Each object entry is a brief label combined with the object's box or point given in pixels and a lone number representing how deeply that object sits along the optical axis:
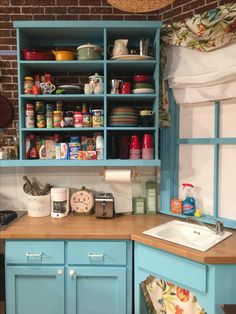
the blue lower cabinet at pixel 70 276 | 1.76
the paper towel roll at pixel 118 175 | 2.11
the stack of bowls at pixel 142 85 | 1.99
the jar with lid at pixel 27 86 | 2.01
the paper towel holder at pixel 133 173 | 2.16
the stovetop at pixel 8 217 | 1.91
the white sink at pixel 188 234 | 1.60
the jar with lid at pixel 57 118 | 2.05
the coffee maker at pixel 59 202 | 2.12
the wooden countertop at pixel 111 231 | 1.47
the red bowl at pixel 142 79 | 2.00
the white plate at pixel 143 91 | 1.98
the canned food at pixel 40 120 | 2.06
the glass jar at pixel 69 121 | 2.06
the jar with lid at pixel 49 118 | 2.05
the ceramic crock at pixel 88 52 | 1.97
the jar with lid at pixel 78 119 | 2.04
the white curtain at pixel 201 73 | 1.80
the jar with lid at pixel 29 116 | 2.03
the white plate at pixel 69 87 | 2.02
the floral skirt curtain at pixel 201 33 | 1.72
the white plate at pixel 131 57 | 1.93
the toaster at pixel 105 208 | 2.09
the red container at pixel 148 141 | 2.02
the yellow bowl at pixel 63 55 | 2.00
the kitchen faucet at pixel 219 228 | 1.74
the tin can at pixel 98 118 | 2.03
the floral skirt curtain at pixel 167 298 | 1.57
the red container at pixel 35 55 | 1.99
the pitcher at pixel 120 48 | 1.95
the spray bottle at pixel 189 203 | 2.08
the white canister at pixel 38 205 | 2.14
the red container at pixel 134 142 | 2.05
